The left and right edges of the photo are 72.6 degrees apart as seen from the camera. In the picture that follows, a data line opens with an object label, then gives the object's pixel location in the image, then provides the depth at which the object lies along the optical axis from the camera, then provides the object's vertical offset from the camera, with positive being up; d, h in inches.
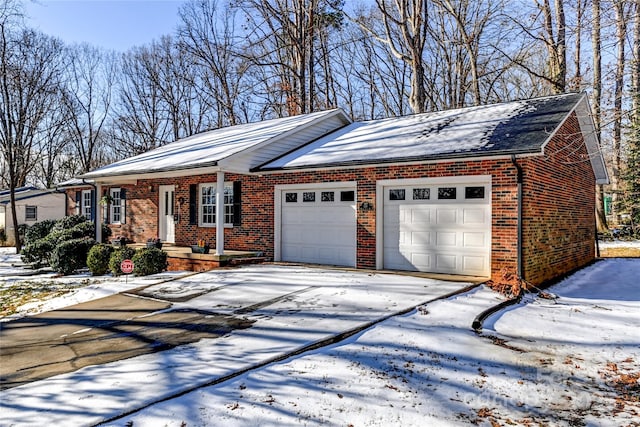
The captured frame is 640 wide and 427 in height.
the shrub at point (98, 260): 510.3 -52.5
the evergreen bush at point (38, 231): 762.8 -27.8
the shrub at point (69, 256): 534.3 -50.6
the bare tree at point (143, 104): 1267.2 +326.8
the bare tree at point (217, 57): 1089.4 +401.9
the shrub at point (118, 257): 485.1 -47.6
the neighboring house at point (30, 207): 1027.4 +19.8
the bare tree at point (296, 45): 925.2 +392.0
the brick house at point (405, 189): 359.9 +26.5
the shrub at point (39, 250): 615.8 -50.0
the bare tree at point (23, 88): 856.3 +265.1
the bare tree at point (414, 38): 815.1 +342.9
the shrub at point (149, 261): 464.8 -49.8
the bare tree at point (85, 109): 1227.2 +305.7
